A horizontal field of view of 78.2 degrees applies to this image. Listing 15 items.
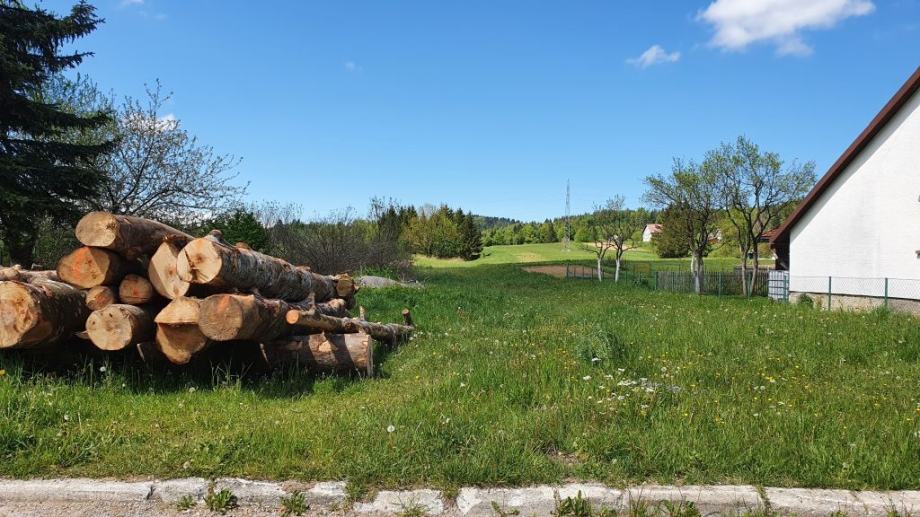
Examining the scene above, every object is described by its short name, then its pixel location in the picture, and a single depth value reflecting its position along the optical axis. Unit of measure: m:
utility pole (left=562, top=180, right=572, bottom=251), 82.16
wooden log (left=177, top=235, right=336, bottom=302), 5.46
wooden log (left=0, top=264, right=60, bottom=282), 6.05
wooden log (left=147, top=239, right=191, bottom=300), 5.76
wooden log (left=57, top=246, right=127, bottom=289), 5.73
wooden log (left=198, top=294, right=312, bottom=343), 5.32
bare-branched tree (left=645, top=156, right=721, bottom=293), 34.16
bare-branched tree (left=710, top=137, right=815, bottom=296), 32.22
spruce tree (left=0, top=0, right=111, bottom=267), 12.84
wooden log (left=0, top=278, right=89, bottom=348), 5.34
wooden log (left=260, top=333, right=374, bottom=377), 6.39
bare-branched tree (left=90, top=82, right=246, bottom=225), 19.61
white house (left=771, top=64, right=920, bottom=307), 17.22
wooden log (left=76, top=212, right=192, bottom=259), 5.54
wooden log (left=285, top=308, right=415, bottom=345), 6.14
